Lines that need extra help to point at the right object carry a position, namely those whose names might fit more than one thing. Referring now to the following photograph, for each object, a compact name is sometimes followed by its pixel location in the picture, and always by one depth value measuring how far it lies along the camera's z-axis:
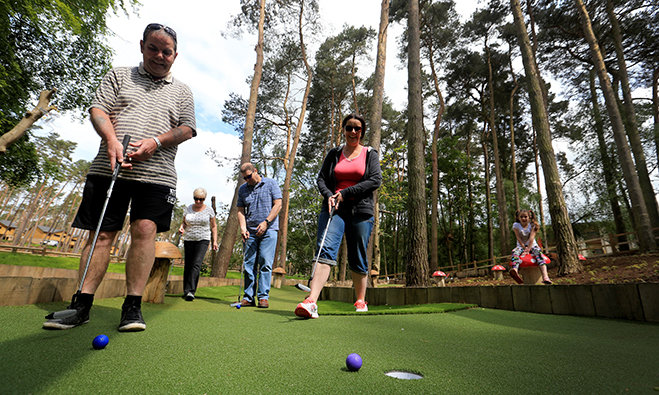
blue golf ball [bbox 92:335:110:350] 1.43
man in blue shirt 4.19
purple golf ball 1.29
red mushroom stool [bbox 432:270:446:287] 9.26
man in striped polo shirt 2.03
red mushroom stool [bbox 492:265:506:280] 10.79
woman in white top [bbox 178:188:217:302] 4.86
